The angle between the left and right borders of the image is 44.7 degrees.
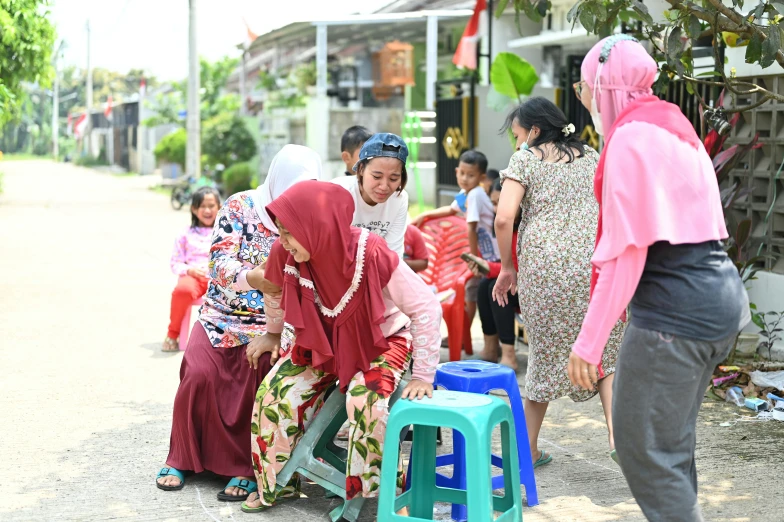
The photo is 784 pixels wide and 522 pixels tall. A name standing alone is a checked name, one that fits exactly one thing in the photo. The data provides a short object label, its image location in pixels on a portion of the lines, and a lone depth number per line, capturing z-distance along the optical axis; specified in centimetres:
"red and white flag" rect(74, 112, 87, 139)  5733
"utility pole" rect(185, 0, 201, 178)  2198
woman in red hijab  383
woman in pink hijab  285
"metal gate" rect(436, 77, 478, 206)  1315
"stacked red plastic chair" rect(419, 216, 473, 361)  721
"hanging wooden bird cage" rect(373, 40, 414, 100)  2067
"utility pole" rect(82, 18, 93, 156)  5598
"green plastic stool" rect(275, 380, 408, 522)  408
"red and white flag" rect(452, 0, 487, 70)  1272
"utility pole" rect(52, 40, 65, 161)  6825
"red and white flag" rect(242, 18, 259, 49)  2314
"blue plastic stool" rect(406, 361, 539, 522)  409
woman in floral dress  444
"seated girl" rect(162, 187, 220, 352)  738
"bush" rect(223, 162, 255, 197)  2480
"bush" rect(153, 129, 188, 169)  3491
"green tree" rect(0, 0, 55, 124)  1104
